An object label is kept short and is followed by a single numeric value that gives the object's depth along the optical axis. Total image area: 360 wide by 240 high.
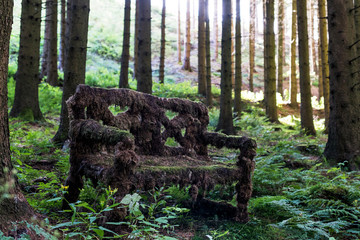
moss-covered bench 2.59
